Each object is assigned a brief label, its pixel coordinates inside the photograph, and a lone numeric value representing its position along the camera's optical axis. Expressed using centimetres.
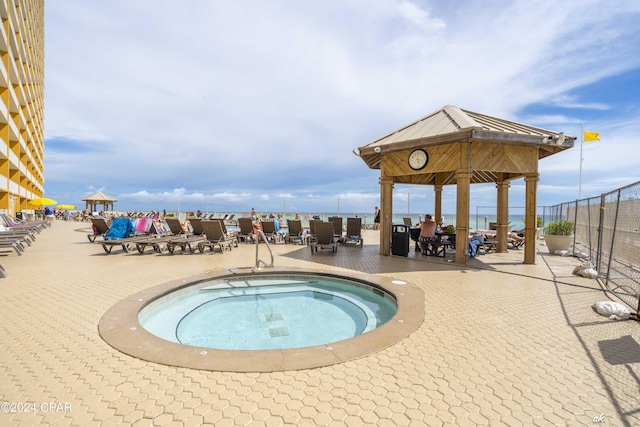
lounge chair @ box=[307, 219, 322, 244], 1143
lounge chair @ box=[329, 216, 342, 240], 1375
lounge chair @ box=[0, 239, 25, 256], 878
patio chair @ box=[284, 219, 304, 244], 1342
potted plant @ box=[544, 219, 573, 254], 1044
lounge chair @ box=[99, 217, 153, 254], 981
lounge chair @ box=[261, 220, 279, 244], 1388
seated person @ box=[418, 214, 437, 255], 966
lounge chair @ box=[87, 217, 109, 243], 1195
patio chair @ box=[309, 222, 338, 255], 1016
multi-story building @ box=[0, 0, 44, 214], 1800
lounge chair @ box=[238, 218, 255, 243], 1302
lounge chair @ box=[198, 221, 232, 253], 1030
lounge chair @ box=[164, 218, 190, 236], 1275
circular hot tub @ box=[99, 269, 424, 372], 305
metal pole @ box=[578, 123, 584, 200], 1830
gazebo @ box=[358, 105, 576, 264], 787
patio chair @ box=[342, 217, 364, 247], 1263
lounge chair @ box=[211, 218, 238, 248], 1076
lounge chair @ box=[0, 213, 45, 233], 1405
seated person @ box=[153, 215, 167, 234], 1267
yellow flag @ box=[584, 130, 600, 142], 1762
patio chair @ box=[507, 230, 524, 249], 1206
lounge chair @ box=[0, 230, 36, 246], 924
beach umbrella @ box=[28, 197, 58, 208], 2647
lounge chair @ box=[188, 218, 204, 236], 1209
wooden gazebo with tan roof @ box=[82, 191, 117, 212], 3184
